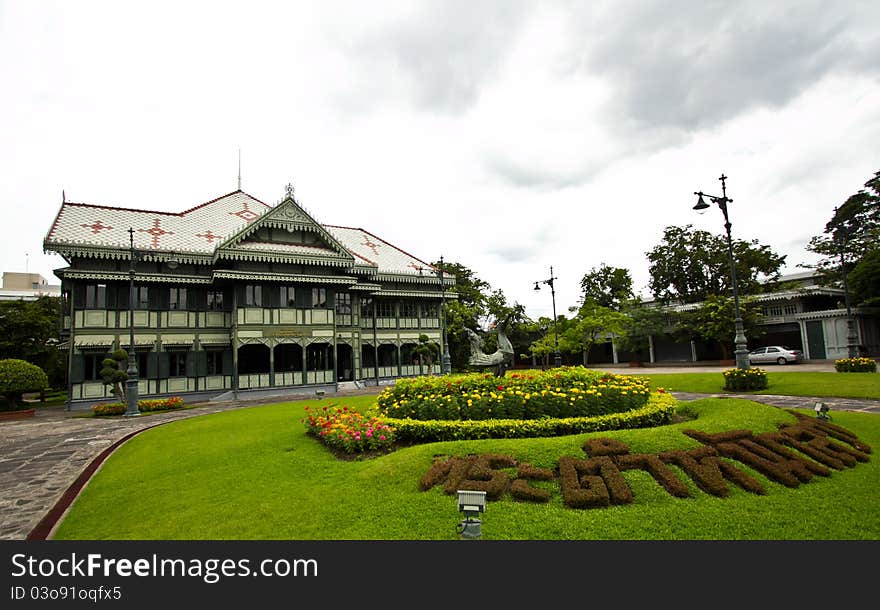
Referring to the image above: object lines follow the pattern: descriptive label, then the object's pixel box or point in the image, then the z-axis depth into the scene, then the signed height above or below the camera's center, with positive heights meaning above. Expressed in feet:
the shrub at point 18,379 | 70.69 -2.32
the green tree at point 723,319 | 109.60 +2.71
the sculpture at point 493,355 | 50.06 -1.41
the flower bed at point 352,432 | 30.12 -5.52
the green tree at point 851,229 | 119.65 +24.71
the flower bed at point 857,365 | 64.08 -5.43
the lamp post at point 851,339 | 69.00 -1.98
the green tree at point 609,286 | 172.98 +18.49
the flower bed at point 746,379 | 59.21 -6.16
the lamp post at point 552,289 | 101.96 +11.51
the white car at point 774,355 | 102.58 -5.67
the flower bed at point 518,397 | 32.32 -3.99
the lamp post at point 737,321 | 51.75 +1.15
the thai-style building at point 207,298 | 77.61 +10.14
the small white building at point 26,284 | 201.87 +36.50
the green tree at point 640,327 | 133.39 +2.32
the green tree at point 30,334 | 92.17 +5.74
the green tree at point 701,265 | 133.80 +19.91
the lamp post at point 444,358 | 79.80 -2.40
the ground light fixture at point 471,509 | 16.29 -5.65
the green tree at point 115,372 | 66.39 -1.82
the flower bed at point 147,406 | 65.67 -6.84
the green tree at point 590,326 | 132.67 +3.07
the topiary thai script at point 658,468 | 20.31 -6.24
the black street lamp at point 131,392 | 63.46 -4.42
